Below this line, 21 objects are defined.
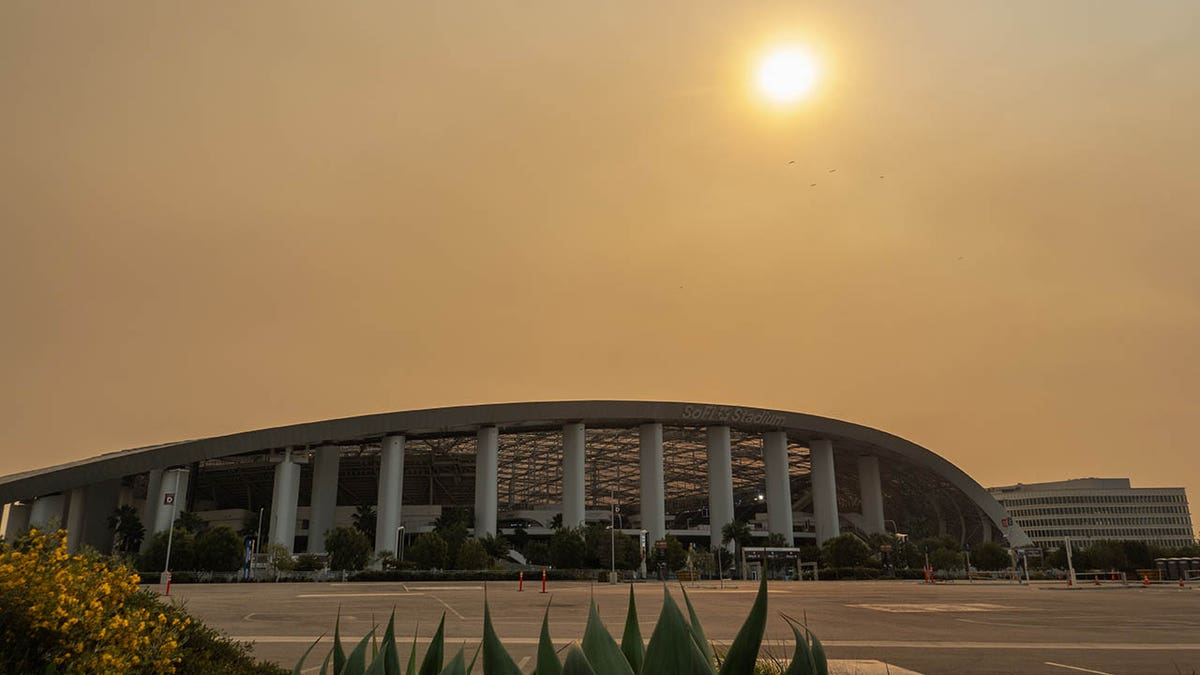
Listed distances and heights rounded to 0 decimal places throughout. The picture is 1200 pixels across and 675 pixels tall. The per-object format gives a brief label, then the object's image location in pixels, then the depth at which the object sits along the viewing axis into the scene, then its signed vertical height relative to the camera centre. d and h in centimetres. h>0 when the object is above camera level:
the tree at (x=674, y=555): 7231 -145
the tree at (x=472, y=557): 6481 -143
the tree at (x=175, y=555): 6606 -127
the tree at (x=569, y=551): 7069 -105
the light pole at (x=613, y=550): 6213 -93
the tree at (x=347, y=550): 6731 -90
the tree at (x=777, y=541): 8135 -25
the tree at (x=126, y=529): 8081 +105
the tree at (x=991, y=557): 8488 -195
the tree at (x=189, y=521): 8054 +181
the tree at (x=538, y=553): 7414 -136
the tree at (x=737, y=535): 8125 +36
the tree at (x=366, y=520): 9506 +222
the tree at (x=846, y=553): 7394 -131
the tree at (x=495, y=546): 7450 -65
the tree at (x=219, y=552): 6606 -103
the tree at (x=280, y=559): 6494 -161
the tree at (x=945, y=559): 8162 -207
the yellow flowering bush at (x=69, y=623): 602 -63
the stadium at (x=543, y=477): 7894 +744
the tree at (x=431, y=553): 6625 -114
